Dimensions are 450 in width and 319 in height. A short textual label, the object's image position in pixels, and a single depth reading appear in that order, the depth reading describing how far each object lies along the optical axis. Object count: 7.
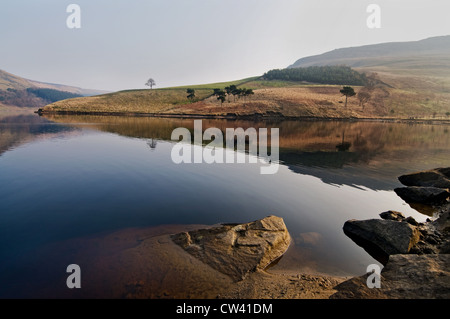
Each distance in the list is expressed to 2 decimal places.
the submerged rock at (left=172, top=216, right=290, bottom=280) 9.63
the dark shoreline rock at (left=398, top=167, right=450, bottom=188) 20.84
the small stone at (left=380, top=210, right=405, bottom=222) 14.65
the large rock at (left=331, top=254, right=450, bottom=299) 6.98
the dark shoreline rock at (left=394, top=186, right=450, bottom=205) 18.08
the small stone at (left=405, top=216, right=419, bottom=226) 13.68
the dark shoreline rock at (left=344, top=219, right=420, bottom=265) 10.88
